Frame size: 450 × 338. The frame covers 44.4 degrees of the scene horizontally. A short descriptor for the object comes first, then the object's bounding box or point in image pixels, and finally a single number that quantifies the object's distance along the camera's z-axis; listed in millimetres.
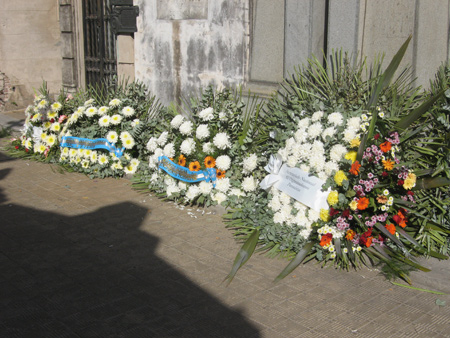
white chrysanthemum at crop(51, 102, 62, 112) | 8344
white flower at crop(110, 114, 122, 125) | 7383
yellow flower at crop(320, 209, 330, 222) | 4750
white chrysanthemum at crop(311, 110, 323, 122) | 5152
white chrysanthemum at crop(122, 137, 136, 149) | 7215
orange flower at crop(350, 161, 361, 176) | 4523
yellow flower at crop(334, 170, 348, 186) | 4684
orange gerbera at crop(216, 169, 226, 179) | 6051
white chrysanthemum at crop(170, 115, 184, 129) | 6496
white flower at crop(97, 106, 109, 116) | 7543
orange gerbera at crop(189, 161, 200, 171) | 6181
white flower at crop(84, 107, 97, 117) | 7652
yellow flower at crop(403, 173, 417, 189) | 4418
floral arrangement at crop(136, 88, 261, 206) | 5988
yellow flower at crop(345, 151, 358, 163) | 4736
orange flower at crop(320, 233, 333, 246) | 4641
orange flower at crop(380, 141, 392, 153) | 4457
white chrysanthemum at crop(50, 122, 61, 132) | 8297
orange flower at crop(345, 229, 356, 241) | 4598
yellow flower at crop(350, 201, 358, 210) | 4527
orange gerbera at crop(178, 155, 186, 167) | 6328
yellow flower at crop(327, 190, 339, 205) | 4676
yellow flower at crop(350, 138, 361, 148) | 4738
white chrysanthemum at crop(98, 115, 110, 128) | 7414
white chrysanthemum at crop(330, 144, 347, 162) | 4816
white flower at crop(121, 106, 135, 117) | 7383
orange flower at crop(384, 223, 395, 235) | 4559
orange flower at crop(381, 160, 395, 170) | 4430
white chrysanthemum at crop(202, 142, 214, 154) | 6090
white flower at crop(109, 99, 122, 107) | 7527
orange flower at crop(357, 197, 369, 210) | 4473
